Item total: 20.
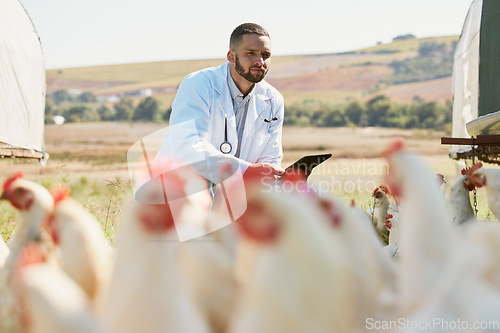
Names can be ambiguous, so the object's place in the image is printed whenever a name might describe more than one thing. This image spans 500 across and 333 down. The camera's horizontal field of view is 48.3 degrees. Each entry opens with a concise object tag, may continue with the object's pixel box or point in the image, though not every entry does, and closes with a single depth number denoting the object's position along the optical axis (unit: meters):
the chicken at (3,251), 2.53
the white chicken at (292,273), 1.29
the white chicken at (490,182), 4.74
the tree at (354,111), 42.00
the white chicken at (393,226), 5.12
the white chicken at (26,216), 1.93
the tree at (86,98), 45.38
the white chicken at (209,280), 1.63
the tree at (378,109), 41.34
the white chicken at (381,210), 6.31
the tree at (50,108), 41.16
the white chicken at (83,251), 1.67
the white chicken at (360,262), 1.52
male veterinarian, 4.39
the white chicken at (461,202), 4.73
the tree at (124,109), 39.41
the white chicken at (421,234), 1.55
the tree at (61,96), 46.27
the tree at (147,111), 39.19
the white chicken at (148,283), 1.37
